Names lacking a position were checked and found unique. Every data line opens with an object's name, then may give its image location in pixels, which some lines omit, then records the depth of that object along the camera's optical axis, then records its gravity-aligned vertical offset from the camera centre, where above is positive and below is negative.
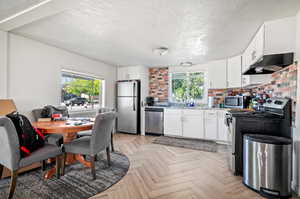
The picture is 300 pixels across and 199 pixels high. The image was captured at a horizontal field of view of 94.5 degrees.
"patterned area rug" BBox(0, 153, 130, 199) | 1.65 -1.16
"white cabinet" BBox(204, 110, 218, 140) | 3.73 -0.71
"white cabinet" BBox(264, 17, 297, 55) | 1.83 +0.85
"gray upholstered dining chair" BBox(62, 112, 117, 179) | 1.94 -0.67
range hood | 1.84 +0.52
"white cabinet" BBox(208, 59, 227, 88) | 3.87 +0.70
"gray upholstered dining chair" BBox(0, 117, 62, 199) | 1.50 -0.60
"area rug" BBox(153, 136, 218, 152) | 3.39 -1.20
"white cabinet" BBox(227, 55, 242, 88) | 3.46 +0.69
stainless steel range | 1.98 -0.40
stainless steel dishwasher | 4.41 -0.74
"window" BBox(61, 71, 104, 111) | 3.43 +0.17
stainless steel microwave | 3.32 -0.09
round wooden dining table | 1.86 -0.43
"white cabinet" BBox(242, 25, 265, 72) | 2.02 +0.83
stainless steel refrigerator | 4.58 -0.27
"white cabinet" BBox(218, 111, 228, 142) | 3.63 -0.78
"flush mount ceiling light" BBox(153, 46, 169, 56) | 2.96 +1.03
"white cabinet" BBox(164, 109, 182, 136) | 4.14 -0.73
